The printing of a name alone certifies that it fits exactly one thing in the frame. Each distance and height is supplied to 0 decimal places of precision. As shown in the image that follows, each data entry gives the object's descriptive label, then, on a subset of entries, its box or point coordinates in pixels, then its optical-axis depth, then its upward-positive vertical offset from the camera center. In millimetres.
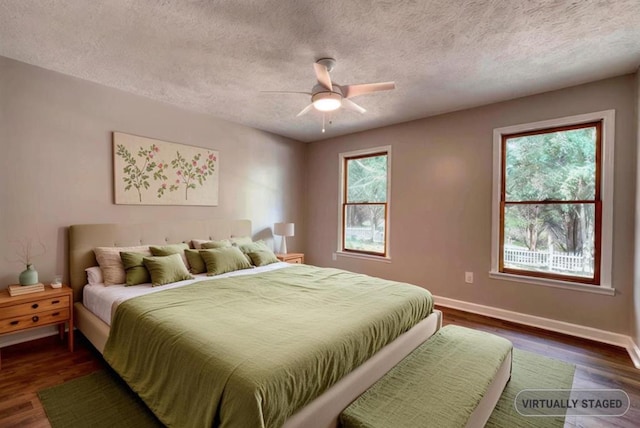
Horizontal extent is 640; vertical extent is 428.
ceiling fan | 2385 +1011
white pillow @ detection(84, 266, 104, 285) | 2848 -641
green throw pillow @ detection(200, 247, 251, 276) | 3205 -555
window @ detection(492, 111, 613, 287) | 2947 +141
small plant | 2687 -393
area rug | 1814 -1283
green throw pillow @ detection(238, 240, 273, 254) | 3750 -474
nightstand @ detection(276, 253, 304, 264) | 4590 -740
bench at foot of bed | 1445 -991
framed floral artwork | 3275 +459
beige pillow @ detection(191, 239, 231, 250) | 3639 -403
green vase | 2557 -589
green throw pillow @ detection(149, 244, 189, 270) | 3082 -428
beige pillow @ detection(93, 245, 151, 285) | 2795 -529
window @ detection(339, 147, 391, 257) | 4609 +162
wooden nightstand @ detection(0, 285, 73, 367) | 2346 -841
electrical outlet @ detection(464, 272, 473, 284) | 3738 -821
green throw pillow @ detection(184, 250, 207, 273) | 3242 -570
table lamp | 4691 -286
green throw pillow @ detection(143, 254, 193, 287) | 2758 -571
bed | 1476 -907
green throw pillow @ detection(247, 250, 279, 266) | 3660 -589
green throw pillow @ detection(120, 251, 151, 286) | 2756 -563
